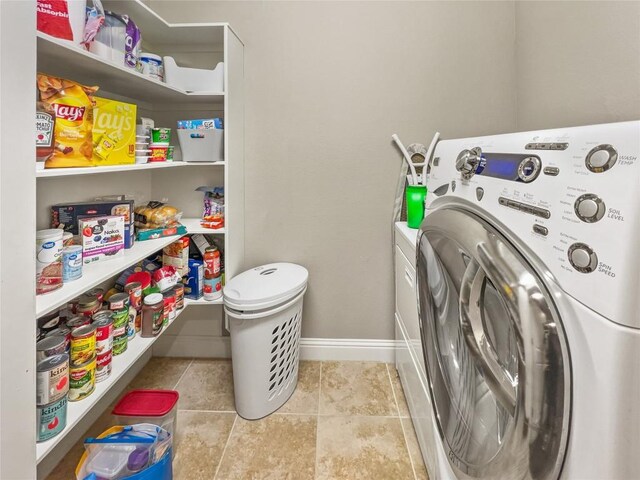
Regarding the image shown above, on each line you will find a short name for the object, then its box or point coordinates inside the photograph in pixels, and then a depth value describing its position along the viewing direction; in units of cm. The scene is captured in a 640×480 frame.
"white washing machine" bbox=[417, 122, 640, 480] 42
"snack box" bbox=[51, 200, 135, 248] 119
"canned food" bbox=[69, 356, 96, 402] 100
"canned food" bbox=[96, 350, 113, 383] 110
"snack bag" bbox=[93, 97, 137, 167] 117
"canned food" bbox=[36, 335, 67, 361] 91
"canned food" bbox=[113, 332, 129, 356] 124
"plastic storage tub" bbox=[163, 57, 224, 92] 160
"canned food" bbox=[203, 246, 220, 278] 168
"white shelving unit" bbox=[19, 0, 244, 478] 71
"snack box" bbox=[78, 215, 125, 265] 117
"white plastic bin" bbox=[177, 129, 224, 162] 161
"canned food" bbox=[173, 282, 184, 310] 156
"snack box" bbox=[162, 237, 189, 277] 160
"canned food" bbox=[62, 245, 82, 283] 101
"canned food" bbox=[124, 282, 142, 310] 135
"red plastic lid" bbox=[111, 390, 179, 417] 123
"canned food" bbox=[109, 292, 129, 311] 125
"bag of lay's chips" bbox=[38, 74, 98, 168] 94
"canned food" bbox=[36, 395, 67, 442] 86
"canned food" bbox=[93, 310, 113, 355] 110
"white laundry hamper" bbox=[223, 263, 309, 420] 139
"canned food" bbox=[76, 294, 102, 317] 117
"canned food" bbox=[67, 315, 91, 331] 109
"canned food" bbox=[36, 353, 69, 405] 86
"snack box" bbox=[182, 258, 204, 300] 167
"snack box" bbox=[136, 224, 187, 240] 149
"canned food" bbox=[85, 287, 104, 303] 124
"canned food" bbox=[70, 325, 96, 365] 101
